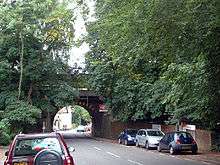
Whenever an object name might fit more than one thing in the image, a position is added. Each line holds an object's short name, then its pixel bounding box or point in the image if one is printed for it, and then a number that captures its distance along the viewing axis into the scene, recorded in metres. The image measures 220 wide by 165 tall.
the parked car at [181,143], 27.77
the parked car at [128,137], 41.43
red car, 10.91
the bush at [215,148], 27.72
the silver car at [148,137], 34.00
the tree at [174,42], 14.45
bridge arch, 59.92
